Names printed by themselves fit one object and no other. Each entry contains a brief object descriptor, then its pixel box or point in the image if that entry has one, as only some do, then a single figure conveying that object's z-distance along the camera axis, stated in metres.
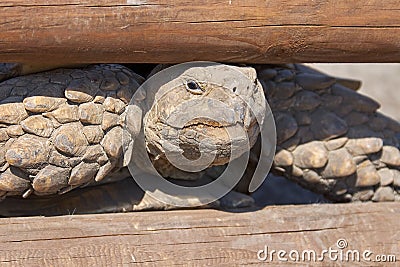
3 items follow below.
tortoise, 1.05
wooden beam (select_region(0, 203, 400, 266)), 1.05
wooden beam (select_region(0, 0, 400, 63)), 0.99
